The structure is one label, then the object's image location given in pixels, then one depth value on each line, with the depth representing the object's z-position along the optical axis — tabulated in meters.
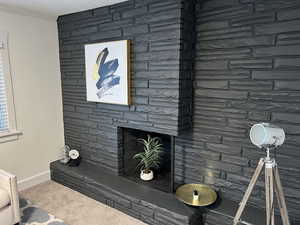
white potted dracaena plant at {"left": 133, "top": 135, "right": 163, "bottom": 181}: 2.59
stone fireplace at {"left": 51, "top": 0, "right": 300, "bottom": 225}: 1.79
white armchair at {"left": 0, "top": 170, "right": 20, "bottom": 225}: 1.99
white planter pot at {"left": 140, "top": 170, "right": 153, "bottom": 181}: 2.59
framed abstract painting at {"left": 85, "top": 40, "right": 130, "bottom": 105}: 2.35
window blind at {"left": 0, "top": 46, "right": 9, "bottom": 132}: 2.56
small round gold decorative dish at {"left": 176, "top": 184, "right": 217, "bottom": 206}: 2.03
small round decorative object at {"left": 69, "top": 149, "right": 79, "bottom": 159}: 3.05
